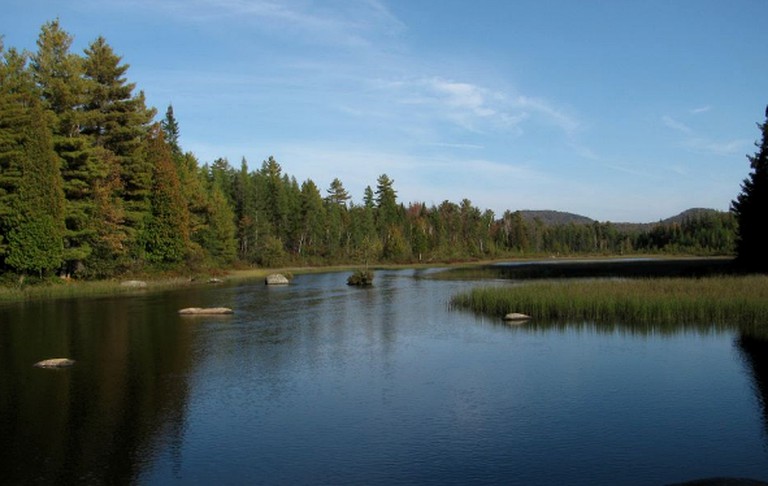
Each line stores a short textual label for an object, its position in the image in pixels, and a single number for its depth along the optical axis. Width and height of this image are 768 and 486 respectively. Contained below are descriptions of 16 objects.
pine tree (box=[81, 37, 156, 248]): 57.56
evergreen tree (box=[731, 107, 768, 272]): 50.47
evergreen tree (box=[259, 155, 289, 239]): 105.38
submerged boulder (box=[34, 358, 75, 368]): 20.41
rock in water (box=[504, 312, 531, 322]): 31.05
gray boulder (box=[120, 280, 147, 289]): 52.41
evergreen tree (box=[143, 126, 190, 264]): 61.19
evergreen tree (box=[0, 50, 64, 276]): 44.88
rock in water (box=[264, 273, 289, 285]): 60.26
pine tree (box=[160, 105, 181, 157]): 95.56
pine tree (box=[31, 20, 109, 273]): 49.94
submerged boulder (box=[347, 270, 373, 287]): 58.72
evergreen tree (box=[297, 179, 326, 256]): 110.38
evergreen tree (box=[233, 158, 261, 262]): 92.69
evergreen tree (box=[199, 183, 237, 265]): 75.94
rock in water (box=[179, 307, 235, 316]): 34.22
